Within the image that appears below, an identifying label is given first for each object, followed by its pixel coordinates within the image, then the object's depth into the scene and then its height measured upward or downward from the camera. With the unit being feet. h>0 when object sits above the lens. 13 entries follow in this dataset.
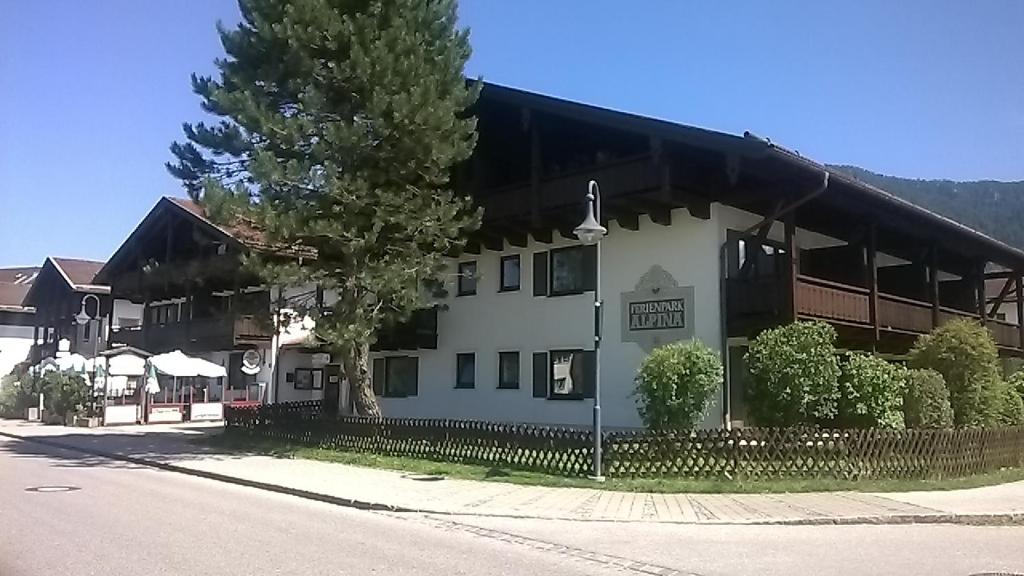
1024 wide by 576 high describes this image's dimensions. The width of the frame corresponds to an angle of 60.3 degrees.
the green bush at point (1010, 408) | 68.90 -1.72
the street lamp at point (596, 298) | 52.42 +5.31
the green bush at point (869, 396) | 57.57 -0.68
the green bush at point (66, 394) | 121.08 -1.95
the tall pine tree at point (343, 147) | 70.38 +19.40
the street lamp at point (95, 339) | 109.89 +5.05
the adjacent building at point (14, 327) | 193.77 +11.68
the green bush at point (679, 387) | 59.31 -0.18
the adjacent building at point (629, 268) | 70.64 +11.11
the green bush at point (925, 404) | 60.13 -1.22
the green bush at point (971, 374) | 66.90 +0.93
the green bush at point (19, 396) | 136.36 -2.63
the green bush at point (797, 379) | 57.57 +0.40
